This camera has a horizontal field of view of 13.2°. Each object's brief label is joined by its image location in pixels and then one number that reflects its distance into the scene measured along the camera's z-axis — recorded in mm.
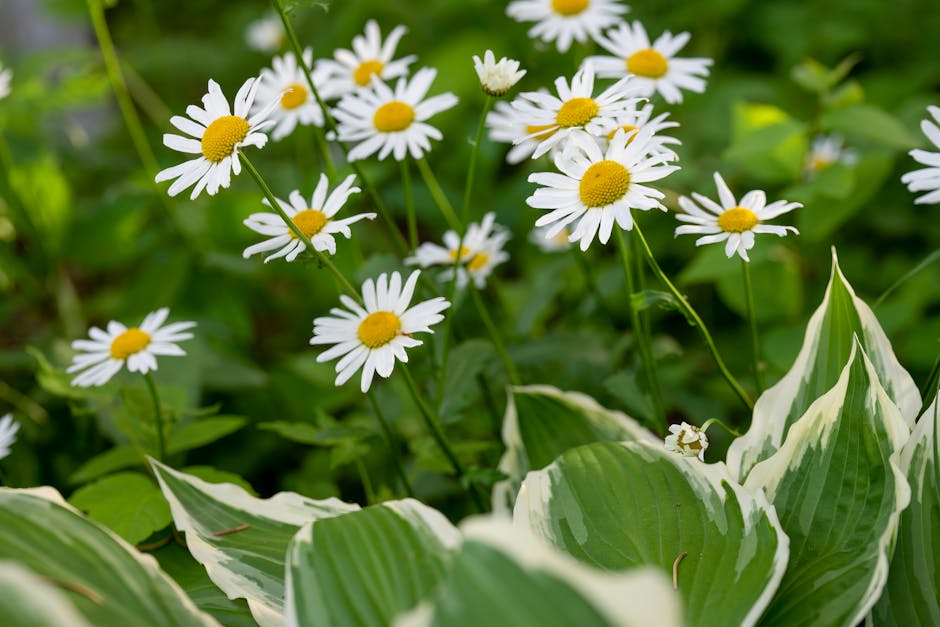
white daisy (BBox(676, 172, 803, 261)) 1442
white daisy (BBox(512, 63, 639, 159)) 1438
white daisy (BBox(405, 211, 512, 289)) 1535
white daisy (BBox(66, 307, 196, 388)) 1489
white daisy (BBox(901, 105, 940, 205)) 1438
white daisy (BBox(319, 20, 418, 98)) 1527
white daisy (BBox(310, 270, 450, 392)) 1437
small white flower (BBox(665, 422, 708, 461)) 1439
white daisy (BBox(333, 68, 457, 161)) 1493
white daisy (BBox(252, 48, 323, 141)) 1527
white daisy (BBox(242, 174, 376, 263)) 1439
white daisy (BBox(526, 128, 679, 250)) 1422
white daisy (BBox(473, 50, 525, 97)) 1444
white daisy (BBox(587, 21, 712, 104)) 1512
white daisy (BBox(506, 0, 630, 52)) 1532
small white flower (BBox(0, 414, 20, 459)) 1501
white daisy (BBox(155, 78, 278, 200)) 1415
